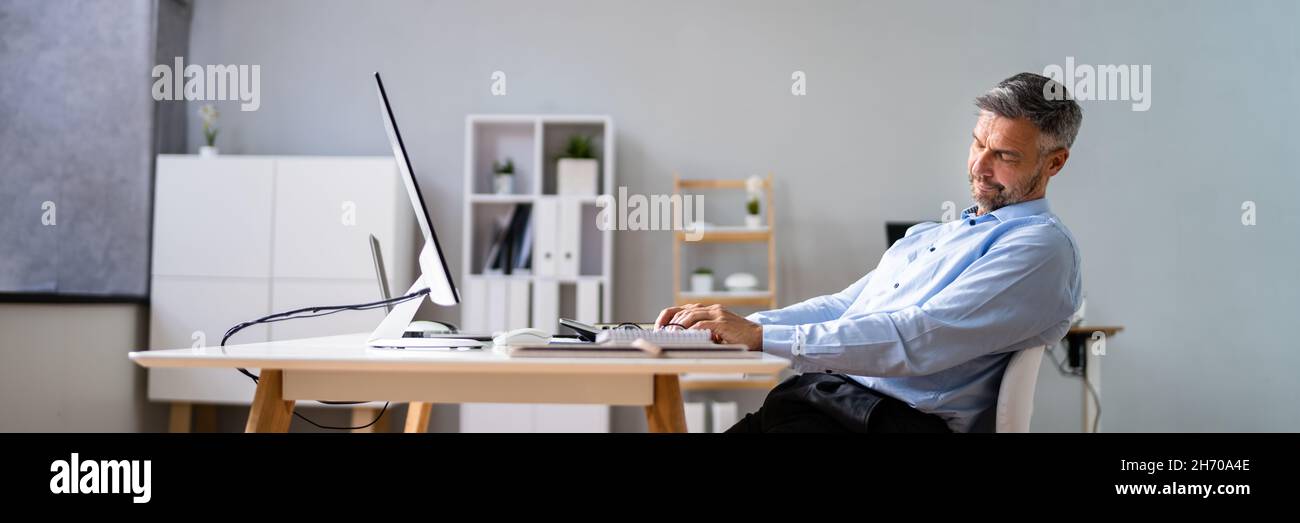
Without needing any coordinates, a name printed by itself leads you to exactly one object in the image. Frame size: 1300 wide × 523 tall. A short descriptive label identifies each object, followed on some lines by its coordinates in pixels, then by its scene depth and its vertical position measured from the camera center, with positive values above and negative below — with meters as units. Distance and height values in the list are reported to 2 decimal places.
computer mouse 1.52 -0.11
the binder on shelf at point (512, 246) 3.86 +0.10
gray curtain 3.41 +0.47
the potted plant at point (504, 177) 3.93 +0.40
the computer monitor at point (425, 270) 1.72 -0.01
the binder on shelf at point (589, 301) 3.79 -0.12
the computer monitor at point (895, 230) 3.83 +0.20
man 1.53 -0.07
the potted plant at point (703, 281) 3.89 -0.03
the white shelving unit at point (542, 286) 3.79 -0.06
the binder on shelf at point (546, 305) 3.79 -0.14
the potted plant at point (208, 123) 3.98 +0.62
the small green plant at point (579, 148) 3.86 +0.52
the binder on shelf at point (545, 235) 3.82 +0.15
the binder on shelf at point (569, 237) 3.81 +0.14
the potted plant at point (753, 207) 3.90 +0.29
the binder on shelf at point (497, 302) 3.79 -0.13
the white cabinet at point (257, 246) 3.76 +0.08
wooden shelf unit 3.81 +0.13
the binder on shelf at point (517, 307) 3.78 -0.15
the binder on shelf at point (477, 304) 3.80 -0.14
